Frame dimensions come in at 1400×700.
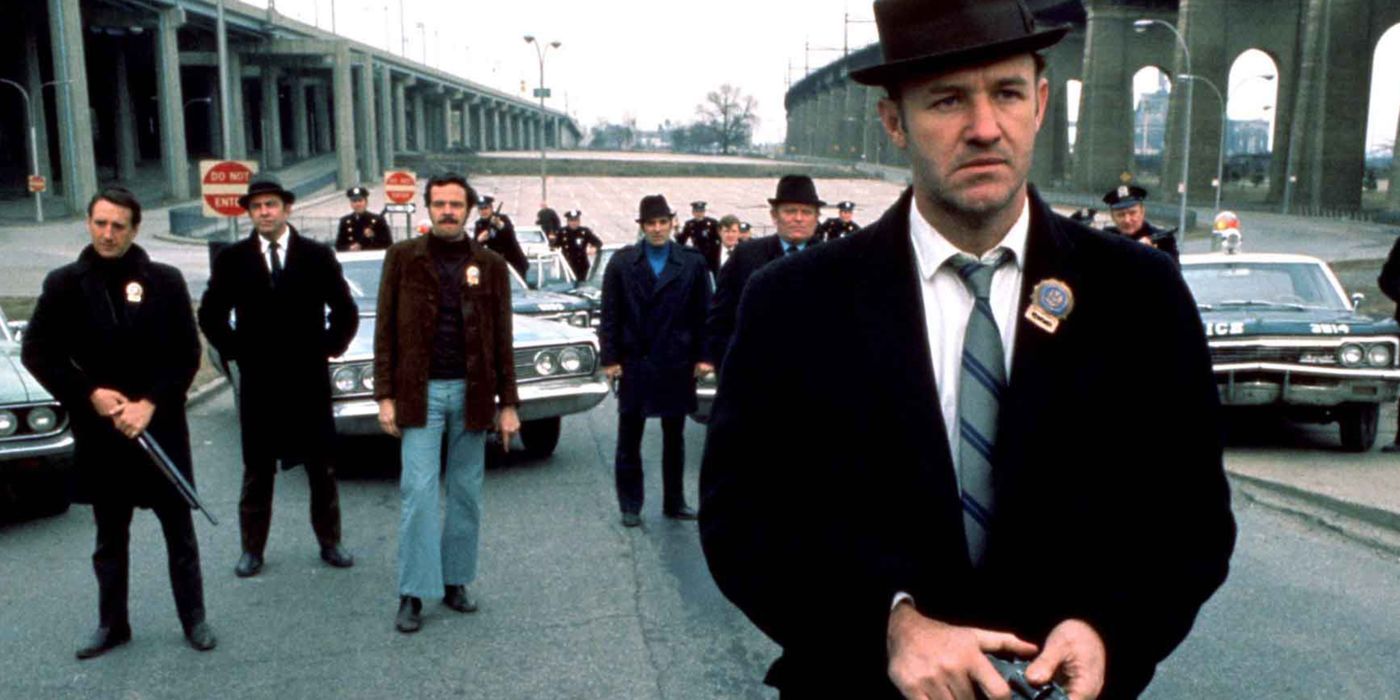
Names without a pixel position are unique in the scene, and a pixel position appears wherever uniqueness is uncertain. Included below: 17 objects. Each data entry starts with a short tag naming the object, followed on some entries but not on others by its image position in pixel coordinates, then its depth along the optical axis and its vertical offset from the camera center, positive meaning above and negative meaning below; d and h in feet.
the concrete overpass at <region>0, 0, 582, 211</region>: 161.68 +10.60
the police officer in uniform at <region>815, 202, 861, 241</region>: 46.79 -3.07
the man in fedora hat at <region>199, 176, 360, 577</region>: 21.57 -3.30
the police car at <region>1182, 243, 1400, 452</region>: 31.37 -5.32
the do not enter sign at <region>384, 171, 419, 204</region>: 87.40 -2.95
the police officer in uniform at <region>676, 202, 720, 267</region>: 61.31 -4.37
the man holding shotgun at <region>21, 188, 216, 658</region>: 17.67 -3.31
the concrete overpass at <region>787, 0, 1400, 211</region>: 192.95 +11.35
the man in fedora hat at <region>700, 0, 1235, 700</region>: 6.24 -1.42
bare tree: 607.37 +13.60
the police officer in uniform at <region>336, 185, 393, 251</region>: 50.80 -3.53
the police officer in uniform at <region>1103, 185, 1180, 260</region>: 34.60 -1.84
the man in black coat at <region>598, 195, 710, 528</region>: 25.04 -3.90
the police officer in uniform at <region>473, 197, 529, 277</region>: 48.52 -3.61
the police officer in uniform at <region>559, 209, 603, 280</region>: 67.77 -5.31
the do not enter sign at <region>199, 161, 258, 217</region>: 61.93 -2.11
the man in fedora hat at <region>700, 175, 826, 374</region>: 24.17 -1.98
